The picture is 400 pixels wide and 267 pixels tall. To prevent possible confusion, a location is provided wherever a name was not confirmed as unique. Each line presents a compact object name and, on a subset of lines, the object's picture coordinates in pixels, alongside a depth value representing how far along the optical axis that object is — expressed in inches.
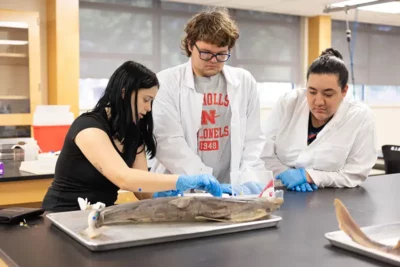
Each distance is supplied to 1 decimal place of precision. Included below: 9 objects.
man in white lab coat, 73.9
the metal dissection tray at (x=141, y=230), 41.1
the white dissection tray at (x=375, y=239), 37.8
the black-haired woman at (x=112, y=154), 58.2
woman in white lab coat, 75.2
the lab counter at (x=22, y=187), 96.7
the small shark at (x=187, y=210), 46.6
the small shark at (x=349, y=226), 40.3
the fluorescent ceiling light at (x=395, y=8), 148.3
